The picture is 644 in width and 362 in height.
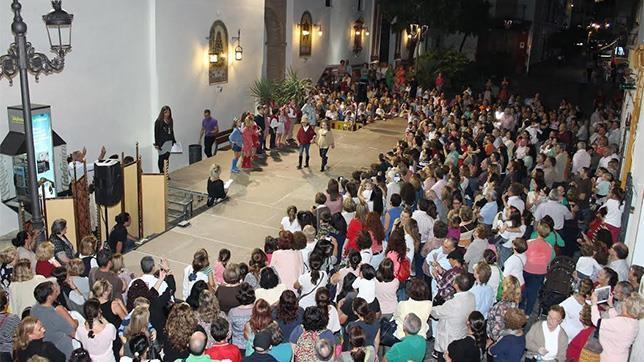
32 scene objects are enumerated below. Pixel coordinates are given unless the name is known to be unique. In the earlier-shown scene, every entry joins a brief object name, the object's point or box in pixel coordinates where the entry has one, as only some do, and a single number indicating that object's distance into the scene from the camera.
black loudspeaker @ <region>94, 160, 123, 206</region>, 10.33
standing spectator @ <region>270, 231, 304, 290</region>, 7.23
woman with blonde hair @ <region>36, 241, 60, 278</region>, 7.03
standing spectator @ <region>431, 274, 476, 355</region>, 6.18
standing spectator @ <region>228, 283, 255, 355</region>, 5.98
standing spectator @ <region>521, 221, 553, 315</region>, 7.86
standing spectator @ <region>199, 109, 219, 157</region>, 16.41
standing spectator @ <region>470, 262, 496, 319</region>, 6.52
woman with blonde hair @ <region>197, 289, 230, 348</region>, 5.73
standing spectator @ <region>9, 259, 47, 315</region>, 6.25
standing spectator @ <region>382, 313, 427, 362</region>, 5.55
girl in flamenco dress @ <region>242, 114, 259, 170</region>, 14.71
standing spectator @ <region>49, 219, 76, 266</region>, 7.88
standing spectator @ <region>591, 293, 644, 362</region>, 5.77
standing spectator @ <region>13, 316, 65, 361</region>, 5.23
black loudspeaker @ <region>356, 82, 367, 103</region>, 23.39
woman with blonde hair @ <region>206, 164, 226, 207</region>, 12.45
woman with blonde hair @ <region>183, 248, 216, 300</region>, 6.73
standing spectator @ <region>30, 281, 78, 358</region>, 5.74
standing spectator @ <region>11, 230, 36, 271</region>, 7.50
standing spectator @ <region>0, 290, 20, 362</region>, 5.71
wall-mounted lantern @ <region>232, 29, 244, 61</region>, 17.88
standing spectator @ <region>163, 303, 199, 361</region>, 5.25
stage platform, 10.83
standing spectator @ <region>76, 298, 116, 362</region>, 5.51
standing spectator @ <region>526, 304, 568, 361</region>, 5.78
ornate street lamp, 7.46
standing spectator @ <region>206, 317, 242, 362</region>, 5.13
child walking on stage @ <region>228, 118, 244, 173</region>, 14.73
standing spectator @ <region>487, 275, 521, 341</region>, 6.03
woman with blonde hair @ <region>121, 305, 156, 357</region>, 5.43
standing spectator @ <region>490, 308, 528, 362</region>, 5.57
